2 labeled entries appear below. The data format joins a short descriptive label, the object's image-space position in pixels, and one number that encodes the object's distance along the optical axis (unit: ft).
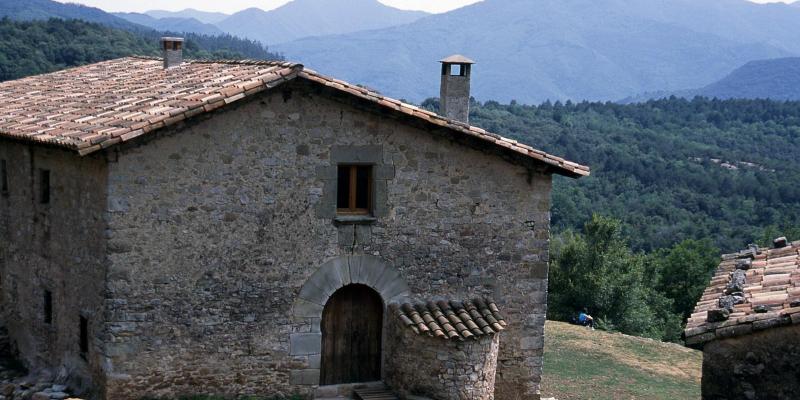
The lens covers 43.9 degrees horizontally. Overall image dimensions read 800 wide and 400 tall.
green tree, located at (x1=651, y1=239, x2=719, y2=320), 140.56
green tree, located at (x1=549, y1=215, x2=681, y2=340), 116.47
